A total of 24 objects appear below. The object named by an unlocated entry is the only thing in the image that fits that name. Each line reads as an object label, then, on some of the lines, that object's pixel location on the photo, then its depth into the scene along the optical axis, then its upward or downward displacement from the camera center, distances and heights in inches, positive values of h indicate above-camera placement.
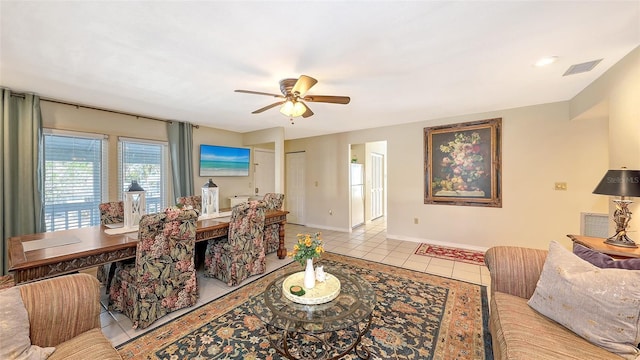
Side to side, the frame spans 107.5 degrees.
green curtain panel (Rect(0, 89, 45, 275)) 106.5 +6.6
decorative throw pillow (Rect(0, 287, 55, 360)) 40.6 -26.8
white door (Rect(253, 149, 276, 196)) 234.8 +9.1
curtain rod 112.5 +42.9
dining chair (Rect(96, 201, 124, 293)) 105.7 -17.6
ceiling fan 92.8 +32.8
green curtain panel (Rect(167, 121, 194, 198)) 170.6 +18.4
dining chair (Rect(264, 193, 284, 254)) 149.9 -34.1
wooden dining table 63.7 -21.2
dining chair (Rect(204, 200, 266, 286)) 106.1 -32.6
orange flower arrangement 70.4 -21.3
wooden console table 71.3 -23.2
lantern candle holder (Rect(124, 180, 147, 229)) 101.1 -10.8
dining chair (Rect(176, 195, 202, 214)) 137.5 -12.7
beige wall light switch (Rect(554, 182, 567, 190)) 132.6 -4.9
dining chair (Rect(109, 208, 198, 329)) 77.8 -32.4
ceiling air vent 86.6 +42.2
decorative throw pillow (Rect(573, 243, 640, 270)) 52.6 -19.8
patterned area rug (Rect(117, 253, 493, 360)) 67.4 -49.4
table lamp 71.1 -4.6
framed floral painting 150.1 +9.9
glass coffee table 58.0 -35.1
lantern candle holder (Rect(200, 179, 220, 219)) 129.8 -11.6
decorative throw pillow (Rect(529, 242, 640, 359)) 44.6 -26.1
